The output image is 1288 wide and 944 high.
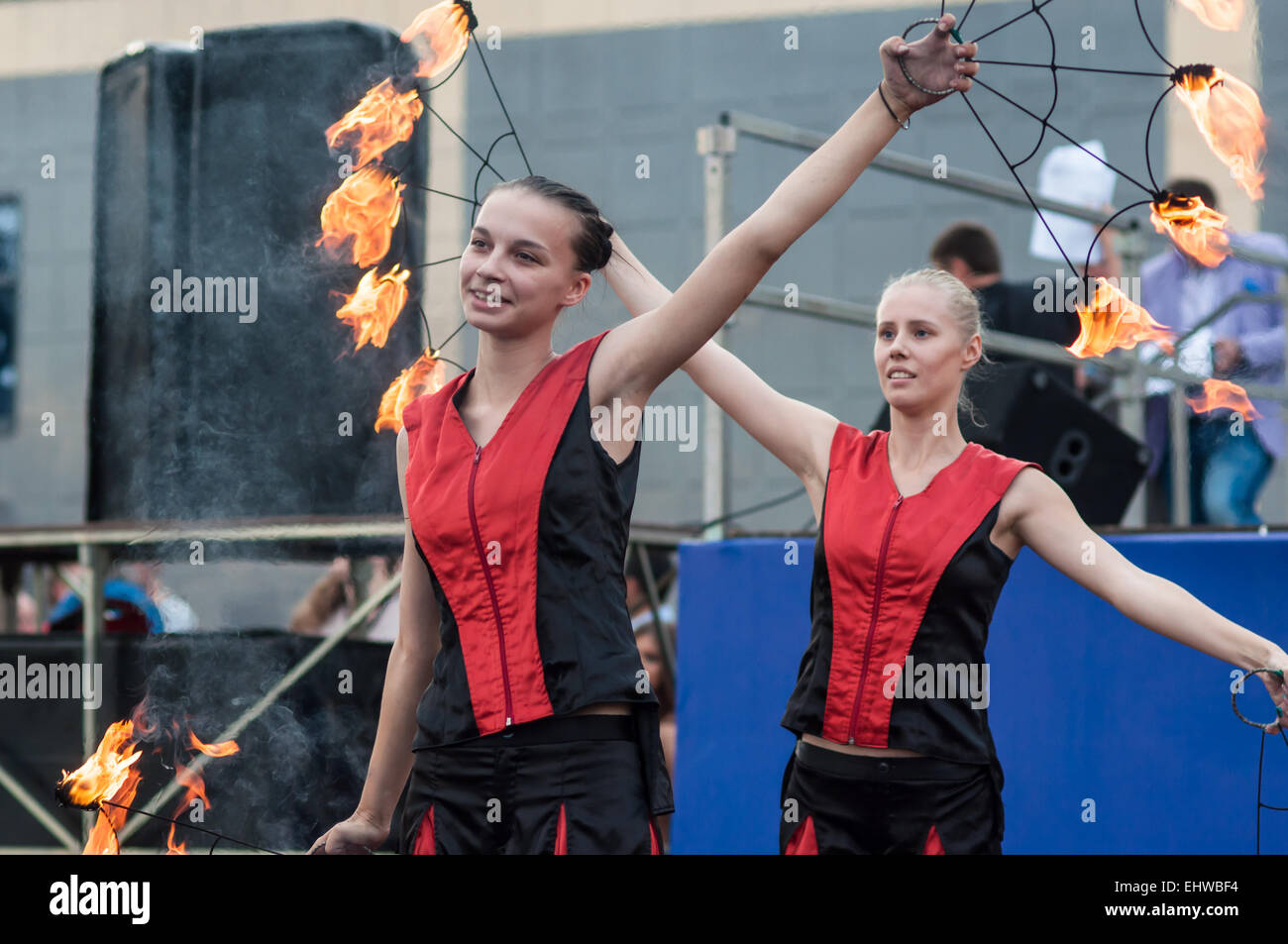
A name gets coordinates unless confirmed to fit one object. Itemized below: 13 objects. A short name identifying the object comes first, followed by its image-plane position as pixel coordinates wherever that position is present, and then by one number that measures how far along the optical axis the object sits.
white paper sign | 9.59
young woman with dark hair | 3.88
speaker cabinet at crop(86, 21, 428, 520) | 7.70
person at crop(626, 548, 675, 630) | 9.88
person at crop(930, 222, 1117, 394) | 9.25
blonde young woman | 4.62
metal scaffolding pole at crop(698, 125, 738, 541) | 7.80
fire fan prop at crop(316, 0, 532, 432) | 6.00
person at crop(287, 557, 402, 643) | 9.48
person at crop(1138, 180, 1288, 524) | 9.21
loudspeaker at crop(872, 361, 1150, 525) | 7.59
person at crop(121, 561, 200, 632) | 7.60
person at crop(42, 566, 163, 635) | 8.62
